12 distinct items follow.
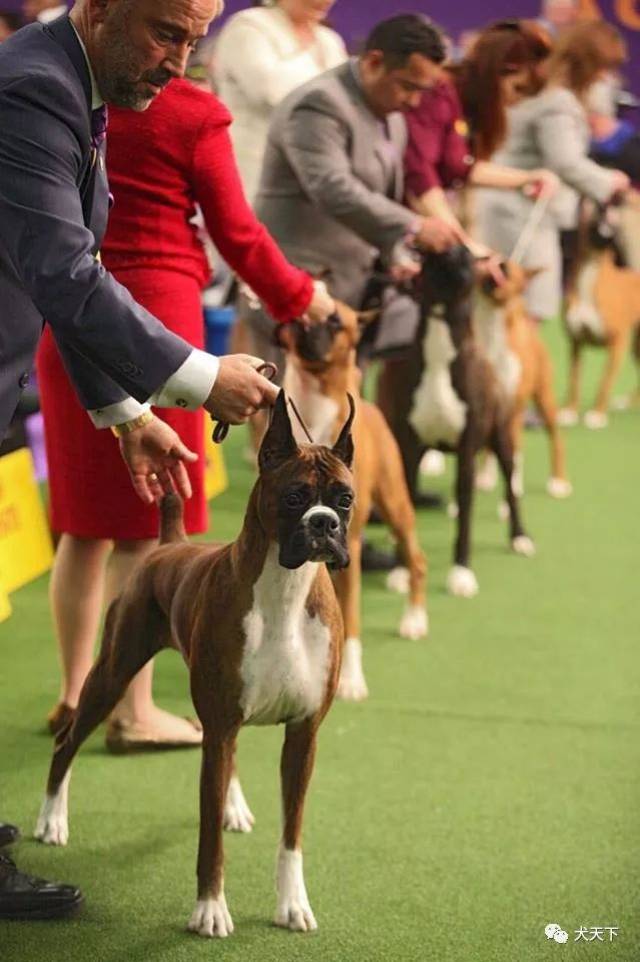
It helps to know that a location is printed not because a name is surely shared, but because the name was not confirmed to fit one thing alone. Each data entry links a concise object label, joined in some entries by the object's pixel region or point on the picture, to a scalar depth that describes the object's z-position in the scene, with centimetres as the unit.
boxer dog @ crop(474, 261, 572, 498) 1133
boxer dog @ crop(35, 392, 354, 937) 460
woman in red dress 616
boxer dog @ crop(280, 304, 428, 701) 789
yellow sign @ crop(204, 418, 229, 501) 1220
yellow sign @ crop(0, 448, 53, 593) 957
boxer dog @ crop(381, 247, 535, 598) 943
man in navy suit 431
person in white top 1048
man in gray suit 858
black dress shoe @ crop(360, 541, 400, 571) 1038
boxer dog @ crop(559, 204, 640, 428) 1530
